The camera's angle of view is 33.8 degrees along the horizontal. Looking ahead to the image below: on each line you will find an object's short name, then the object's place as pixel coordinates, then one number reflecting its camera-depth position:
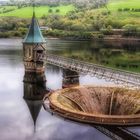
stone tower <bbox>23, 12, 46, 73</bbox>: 45.05
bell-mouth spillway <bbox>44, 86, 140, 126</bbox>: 25.32
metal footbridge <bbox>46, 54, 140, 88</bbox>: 31.53
